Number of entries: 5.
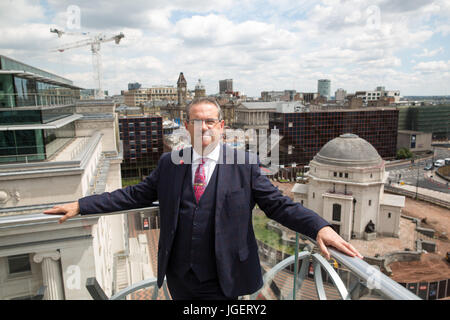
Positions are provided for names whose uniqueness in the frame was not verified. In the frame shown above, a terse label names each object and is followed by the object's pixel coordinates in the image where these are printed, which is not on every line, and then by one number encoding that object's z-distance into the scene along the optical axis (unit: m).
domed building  30.75
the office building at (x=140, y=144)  51.19
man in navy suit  3.03
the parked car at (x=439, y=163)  62.64
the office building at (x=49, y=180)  4.00
